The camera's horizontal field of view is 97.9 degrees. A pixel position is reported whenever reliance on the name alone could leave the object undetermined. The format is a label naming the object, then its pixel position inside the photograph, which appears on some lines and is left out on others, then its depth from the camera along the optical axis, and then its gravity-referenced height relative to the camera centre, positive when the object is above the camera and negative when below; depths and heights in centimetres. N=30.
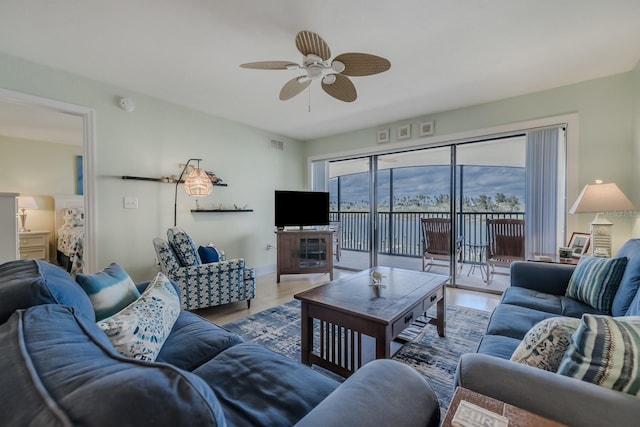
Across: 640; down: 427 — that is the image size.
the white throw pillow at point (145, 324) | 100 -46
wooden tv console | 422 -65
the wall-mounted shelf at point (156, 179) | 321 +37
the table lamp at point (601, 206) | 234 +2
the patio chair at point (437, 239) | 408 -46
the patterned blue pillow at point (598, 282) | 168 -46
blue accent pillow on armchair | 308 -51
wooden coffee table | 162 -64
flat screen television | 432 +2
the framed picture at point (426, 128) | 390 +114
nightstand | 481 -61
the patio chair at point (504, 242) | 392 -48
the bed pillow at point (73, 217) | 511 -14
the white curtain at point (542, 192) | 370 +23
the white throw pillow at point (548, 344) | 90 -45
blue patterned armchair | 276 -66
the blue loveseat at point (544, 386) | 68 -49
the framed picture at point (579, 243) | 266 -34
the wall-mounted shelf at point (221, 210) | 382 -1
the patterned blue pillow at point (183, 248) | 283 -39
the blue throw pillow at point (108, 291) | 124 -39
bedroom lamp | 481 +6
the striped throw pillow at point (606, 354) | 73 -40
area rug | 187 -109
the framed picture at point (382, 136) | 431 +115
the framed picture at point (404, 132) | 409 +114
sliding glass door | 380 +16
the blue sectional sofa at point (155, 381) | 42 -30
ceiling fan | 189 +106
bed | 433 -33
